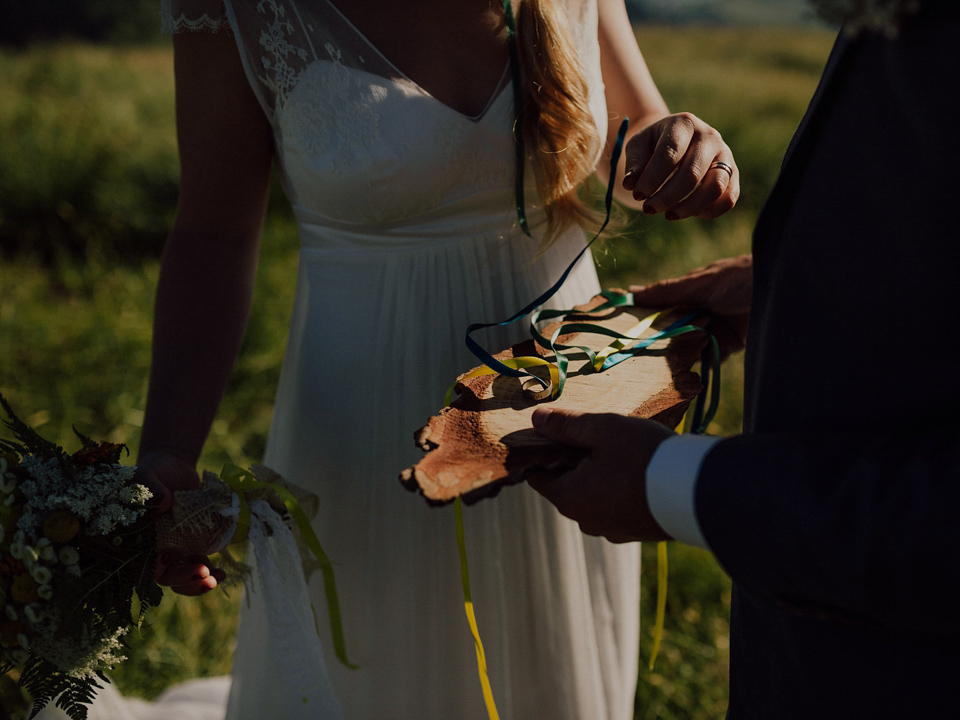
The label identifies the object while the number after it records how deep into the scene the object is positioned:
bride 1.26
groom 0.68
